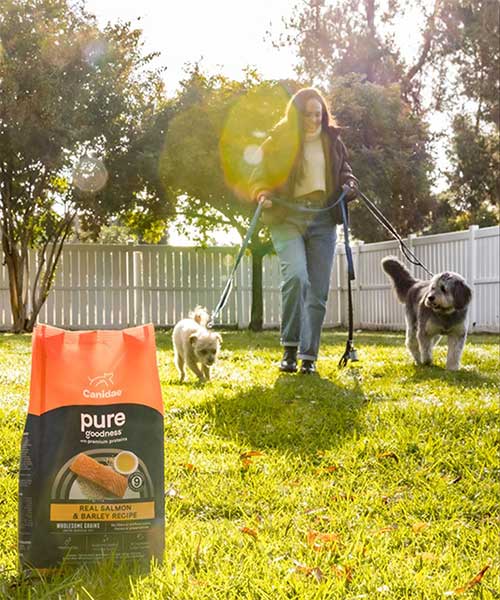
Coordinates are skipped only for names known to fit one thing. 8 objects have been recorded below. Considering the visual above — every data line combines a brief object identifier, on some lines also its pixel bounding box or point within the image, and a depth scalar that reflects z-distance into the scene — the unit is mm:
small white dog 5984
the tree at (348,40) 23781
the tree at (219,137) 15117
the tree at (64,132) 13953
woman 5953
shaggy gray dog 6215
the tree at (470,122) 22766
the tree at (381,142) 17141
